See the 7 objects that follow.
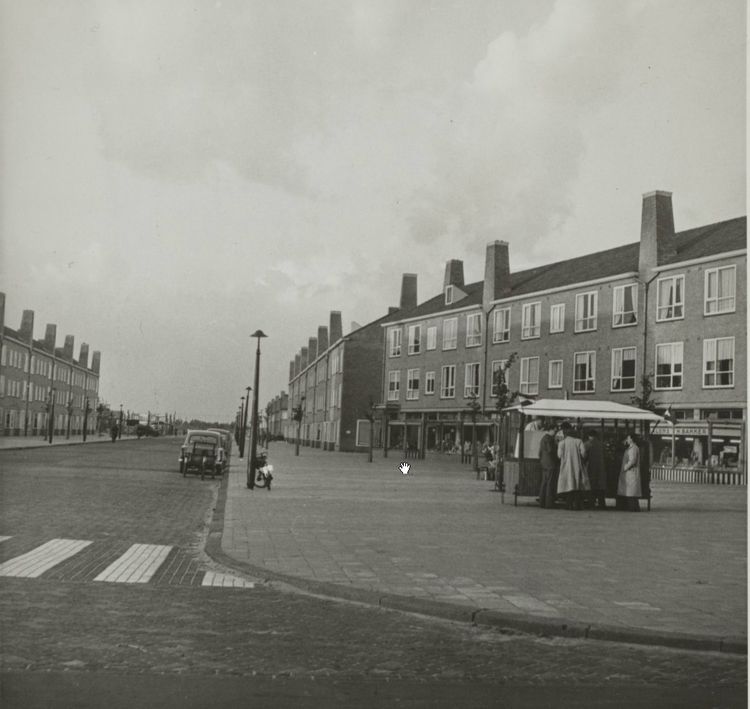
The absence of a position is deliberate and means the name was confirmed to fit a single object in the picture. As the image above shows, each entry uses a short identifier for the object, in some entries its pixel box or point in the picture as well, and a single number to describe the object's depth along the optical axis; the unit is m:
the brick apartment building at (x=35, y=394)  66.38
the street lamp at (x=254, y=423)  22.83
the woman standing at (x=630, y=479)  18.97
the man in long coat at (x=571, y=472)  18.66
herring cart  19.14
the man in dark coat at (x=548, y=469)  18.89
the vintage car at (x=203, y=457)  28.86
